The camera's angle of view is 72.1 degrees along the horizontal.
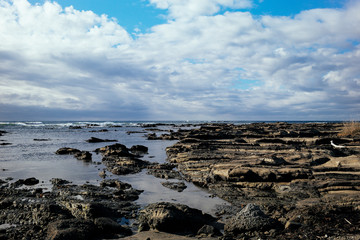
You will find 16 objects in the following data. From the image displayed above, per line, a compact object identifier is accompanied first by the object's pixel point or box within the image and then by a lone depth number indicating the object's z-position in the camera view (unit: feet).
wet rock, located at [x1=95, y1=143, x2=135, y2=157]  63.93
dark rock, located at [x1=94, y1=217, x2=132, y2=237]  19.75
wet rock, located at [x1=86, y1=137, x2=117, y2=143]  110.81
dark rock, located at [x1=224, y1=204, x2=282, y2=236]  18.81
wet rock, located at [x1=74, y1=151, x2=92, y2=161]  61.41
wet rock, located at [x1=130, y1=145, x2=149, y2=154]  78.85
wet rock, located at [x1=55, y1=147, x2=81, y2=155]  70.50
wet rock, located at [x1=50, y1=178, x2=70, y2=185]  35.81
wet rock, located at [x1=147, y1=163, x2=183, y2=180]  41.05
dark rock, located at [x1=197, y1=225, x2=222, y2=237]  18.99
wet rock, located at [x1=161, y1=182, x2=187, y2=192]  33.73
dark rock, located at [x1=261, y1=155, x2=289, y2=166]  39.93
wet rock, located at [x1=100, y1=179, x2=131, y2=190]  34.40
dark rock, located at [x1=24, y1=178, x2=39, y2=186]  35.54
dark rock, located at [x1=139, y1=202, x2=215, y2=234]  20.25
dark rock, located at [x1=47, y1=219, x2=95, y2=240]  17.85
